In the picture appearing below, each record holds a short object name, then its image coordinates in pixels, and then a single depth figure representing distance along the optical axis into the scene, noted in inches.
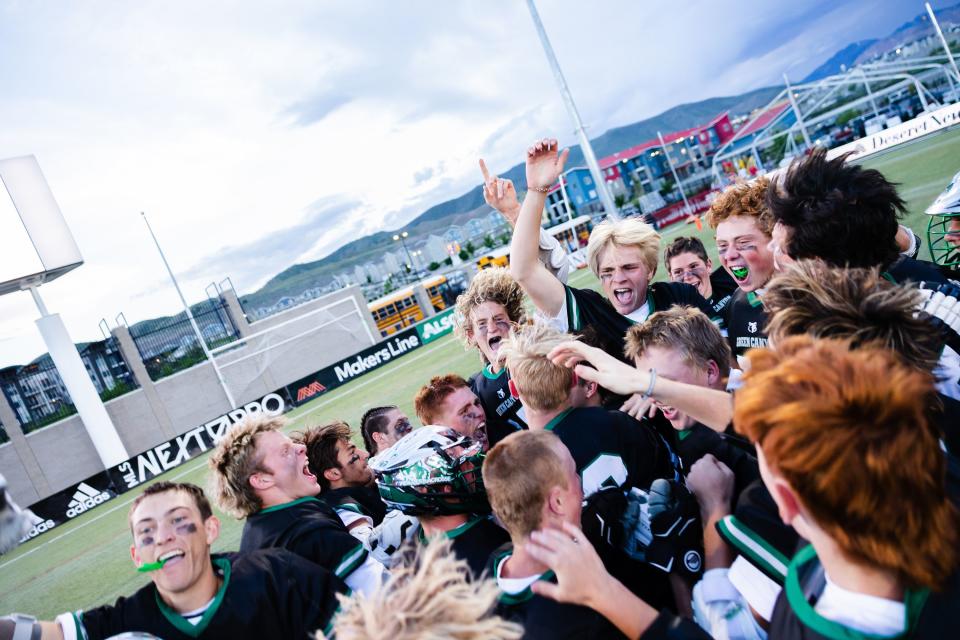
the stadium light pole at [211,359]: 1156.2
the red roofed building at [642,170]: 3634.4
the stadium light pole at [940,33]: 1166.5
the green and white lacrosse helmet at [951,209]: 148.5
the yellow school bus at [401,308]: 1546.5
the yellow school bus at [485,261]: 1465.3
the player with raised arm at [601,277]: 128.2
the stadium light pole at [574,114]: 931.3
